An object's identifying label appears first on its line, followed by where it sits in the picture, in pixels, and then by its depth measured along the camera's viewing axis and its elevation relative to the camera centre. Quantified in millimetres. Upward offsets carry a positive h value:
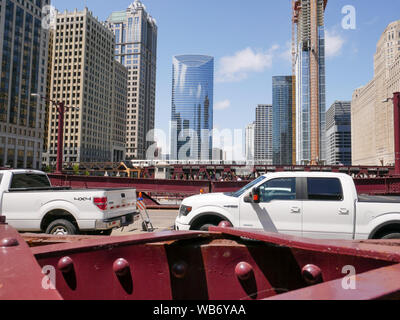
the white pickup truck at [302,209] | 6004 -645
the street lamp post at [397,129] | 19766 +3587
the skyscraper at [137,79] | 170375 +63557
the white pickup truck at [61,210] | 7082 -795
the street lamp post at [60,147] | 22622 +2472
